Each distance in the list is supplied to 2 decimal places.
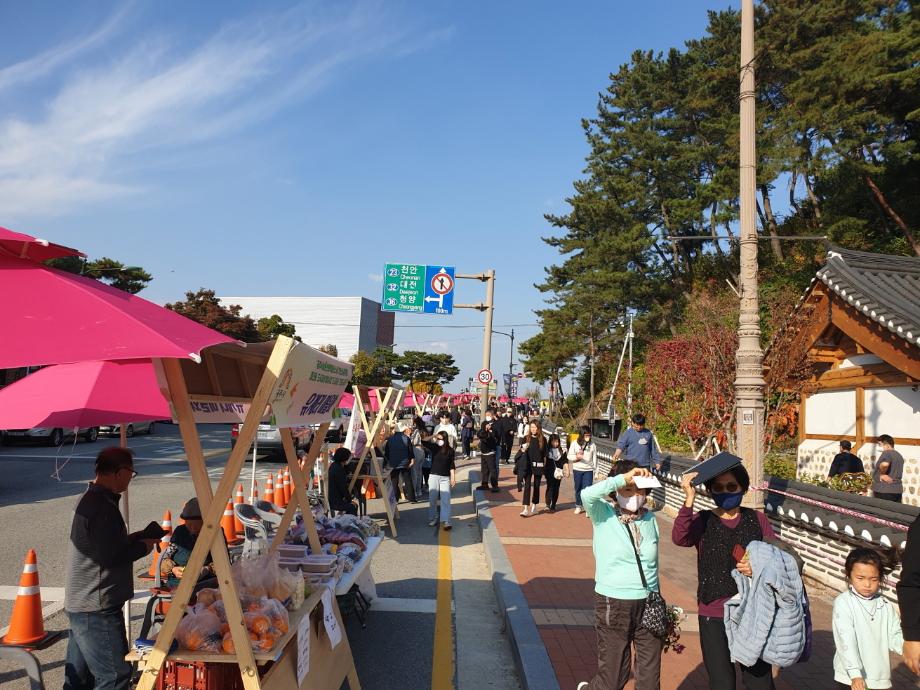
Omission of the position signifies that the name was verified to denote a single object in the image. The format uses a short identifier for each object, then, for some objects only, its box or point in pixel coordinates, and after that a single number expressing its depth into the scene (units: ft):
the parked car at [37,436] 79.15
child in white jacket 11.89
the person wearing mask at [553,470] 42.11
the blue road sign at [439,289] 71.15
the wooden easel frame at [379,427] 35.45
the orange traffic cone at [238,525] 33.78
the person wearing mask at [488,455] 50.24
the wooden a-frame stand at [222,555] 10.89
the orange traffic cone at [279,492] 43.39
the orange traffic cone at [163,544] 24.14
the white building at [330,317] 312.50
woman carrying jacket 12.88
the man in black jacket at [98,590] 12.30
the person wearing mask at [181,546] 18.25
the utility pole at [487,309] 69.56
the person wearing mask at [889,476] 30.81
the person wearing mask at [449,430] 39.67
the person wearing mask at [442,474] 36.42
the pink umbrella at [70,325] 8.77
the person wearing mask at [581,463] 41.06
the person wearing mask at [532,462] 41.04
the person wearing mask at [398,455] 41.14
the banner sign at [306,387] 11.61
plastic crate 11.23
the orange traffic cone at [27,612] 17.92
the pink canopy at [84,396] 16.65
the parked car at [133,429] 97.38
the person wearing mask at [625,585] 13.35
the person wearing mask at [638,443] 37.68
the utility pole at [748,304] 26.94
